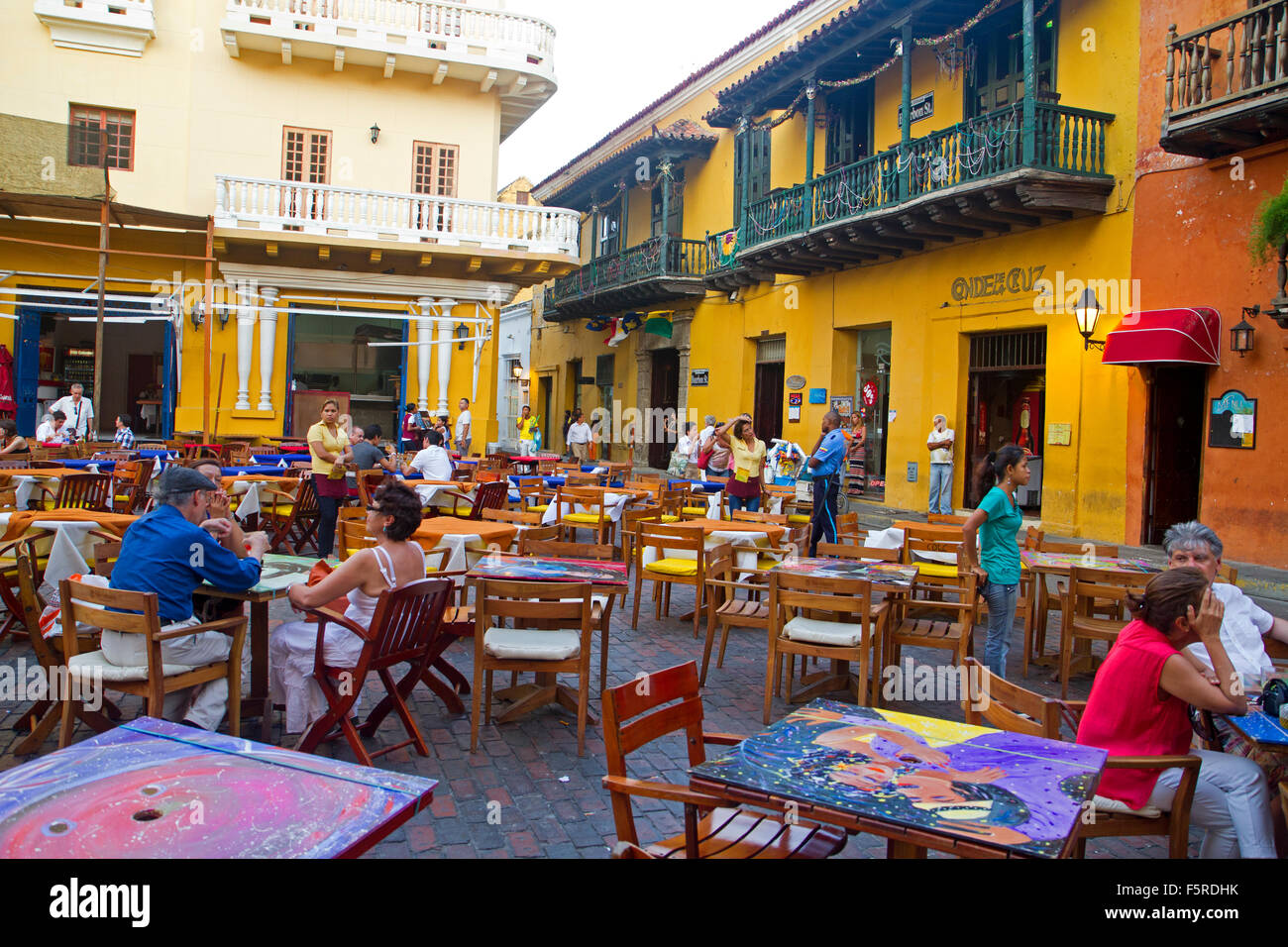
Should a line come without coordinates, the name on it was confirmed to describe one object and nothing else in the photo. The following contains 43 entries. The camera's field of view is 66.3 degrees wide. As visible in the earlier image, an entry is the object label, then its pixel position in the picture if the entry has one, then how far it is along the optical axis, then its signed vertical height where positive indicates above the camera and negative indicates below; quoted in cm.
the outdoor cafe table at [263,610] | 472 -91
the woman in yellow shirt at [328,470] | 952 -34
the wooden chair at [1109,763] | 323 -96
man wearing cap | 434 -66
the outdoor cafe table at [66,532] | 666 -74
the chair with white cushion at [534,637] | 489 -102
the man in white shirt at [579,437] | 2483 +21
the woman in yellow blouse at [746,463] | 1138 -12
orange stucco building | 1073 +250
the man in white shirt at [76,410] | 1520 +22
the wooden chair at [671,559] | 746 -85
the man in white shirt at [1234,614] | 443 -67
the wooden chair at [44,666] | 450 -121
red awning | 1152 +154
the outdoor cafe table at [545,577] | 539 -73
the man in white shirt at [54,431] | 1384 -9
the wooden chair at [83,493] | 851 -59
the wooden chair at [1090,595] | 606 -85
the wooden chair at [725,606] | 618 -103
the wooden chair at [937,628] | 575 -106
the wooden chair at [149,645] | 405 -97
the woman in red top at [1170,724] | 338 -89
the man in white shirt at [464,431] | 1884 +19
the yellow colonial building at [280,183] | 1808 +482
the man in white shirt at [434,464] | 1080 -27
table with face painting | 236 -87
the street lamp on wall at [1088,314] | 1287 +199
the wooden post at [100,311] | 1252 +147
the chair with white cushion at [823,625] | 531 -100
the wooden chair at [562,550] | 646 -69
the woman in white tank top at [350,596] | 460 -76
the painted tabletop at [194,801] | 216 -89
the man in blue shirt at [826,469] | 1107 -16
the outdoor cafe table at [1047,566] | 680 -71
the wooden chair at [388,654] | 443 -102
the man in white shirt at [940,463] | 1520 -4
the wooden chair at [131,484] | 1001 -60
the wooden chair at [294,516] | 1002 -86
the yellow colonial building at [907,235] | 1318 +369
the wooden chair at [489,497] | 948 -55
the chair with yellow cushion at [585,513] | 1005 -74
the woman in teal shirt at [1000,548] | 611 -53
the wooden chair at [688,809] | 270 -102
